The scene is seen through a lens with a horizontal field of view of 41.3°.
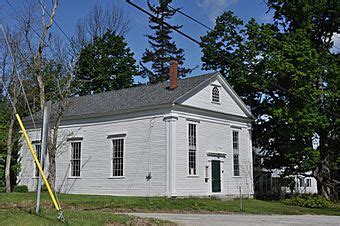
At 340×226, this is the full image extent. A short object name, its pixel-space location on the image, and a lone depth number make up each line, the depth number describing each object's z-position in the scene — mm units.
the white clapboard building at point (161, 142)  25281
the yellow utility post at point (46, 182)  11398
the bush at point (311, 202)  26328
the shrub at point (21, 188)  31966
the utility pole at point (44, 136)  12844
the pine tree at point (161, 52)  59312
